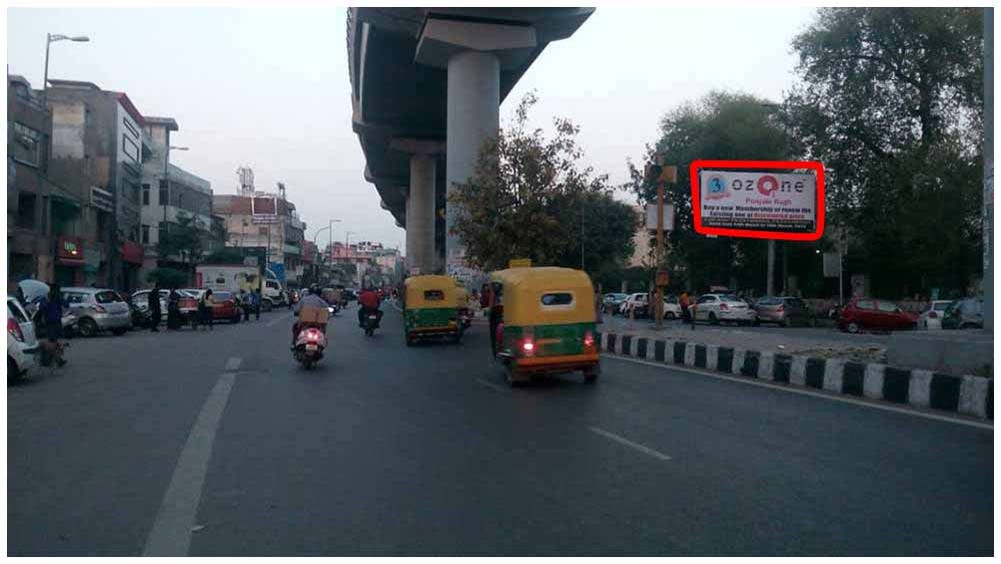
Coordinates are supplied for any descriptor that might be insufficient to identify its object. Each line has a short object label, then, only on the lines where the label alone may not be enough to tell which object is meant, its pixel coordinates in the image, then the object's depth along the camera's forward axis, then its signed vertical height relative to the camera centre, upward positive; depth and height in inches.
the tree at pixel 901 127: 1573.6 +309.2
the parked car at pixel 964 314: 1176.2 -21.5
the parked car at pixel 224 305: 1562.4 -36.7
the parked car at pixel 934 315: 1332.4 -26.0
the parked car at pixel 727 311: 1663.4 -31.7
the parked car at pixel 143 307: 1369.3 -39.1
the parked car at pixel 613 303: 2294.5 -29.4
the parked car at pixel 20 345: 591.8 -42.3
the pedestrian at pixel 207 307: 1344.7 -34.9
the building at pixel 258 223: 4318.4 +283.1
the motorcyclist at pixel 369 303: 1156.5 -21.2
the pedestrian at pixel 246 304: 1731.3 -38.3
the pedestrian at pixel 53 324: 685.3 -35.0
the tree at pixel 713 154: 1985.7 +297.1
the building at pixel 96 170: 2062.0 +257.2
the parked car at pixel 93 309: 1153.4 -35.4
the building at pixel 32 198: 1607.7 +152.5
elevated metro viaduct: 1563.7 +433.3
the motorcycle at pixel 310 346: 704.4 -46.0
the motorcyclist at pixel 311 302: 719.7 -13.5
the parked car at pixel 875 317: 1359.5 -30.3
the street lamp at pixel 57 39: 1619.1 +418.5
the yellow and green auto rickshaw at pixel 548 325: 568.7 -21.7
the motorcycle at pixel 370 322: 1174.3 -45.4
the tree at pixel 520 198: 1485.0 +145.6
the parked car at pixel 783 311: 1626.5 -29.9
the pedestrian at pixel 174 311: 1336.1 -41.7
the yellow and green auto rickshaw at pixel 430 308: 978.1 -21.9
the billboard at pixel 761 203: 1046.4 +101.3
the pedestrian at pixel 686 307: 1537.9 -24.7
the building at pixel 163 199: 2687.0 +249.8
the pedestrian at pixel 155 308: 1316.4 -37.0
